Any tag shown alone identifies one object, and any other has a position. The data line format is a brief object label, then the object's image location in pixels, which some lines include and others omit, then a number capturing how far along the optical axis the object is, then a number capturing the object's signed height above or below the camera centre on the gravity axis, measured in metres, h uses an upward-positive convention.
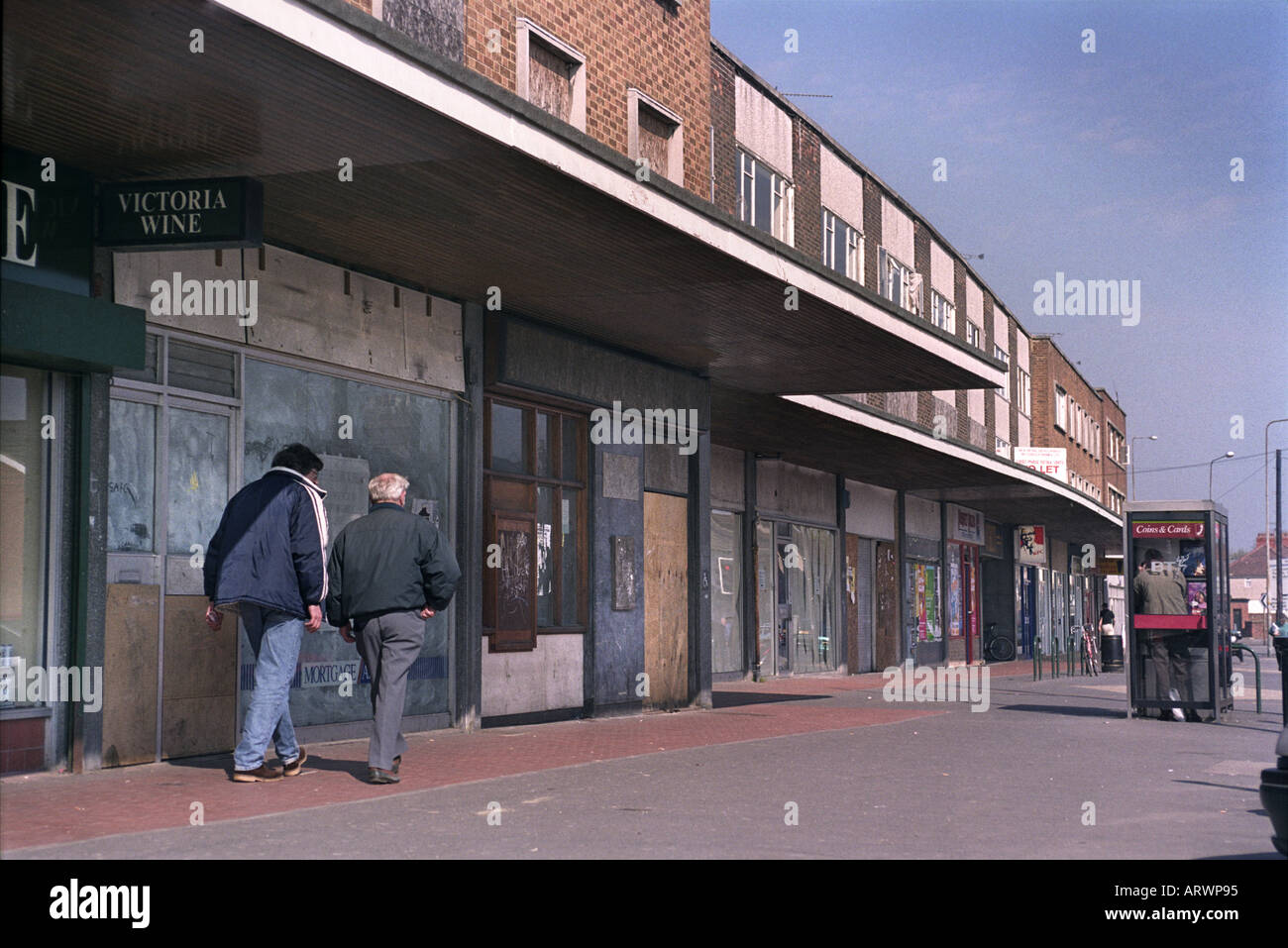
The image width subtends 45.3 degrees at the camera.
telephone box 16.55 -0.32
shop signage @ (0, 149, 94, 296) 9.18 +2.25
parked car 5.33 -0.77
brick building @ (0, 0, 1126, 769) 8.78 +2.29
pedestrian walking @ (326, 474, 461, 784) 9.02 -0.03
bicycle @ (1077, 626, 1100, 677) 30.32 -1.40
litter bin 32.69 -1.56
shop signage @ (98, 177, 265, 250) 9.30 +2.31
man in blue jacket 8.91 +0.07
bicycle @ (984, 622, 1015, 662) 40.22 -1.73
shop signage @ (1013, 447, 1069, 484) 46.56 +3.73
